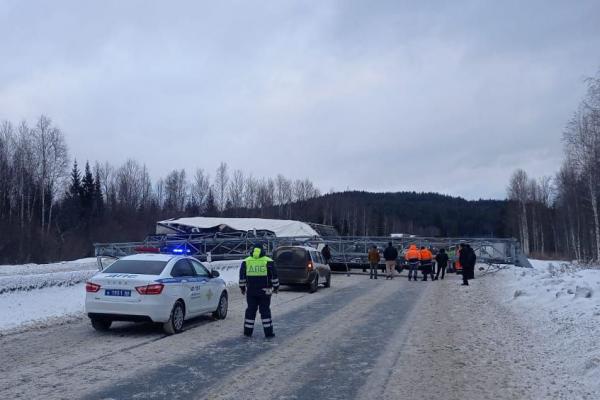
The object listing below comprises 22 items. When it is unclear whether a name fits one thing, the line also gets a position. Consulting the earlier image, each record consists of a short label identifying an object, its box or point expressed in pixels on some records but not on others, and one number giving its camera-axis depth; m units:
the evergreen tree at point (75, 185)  79.69
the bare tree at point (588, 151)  40.76
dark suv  22.81
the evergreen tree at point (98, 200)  82.12
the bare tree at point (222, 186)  100.84
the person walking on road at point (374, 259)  31.91
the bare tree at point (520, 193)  77.94
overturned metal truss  36.91
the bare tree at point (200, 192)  102.39
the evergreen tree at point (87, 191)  79.69
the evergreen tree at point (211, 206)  97.81
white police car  11.56
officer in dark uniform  11.76
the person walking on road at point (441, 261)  31.36
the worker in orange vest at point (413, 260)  30.71
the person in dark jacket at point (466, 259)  25.77
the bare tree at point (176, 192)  101.89
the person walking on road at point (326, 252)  35.91
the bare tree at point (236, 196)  102.06
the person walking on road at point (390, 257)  31.27
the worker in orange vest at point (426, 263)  30.42
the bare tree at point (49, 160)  63.66
